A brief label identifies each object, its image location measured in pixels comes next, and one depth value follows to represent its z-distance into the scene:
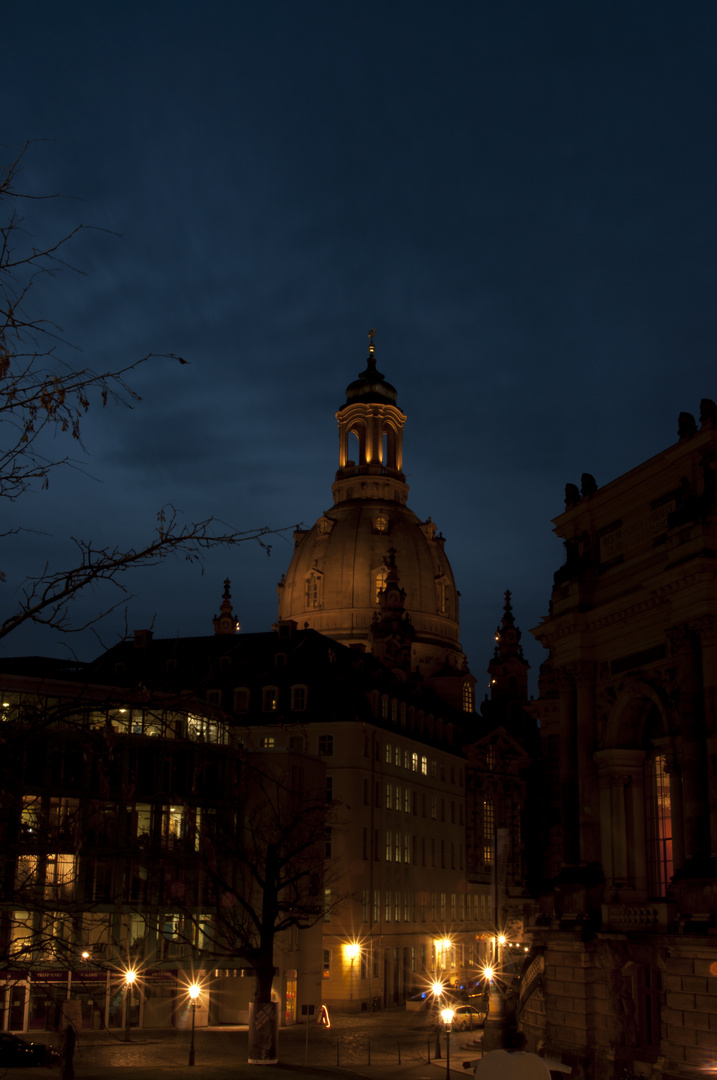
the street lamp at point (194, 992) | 52.68
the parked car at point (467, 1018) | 64.69
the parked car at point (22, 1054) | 42.28
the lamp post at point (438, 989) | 63.66
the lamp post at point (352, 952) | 78.06
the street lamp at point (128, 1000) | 56.71
